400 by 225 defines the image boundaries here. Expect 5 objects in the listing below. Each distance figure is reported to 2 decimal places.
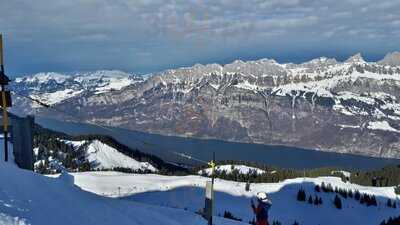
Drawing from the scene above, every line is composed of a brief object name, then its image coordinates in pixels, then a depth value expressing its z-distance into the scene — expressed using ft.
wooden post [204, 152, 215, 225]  57.11
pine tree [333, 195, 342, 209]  389.23
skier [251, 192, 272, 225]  57.98
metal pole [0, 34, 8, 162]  63.41
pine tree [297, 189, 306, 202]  382.22
